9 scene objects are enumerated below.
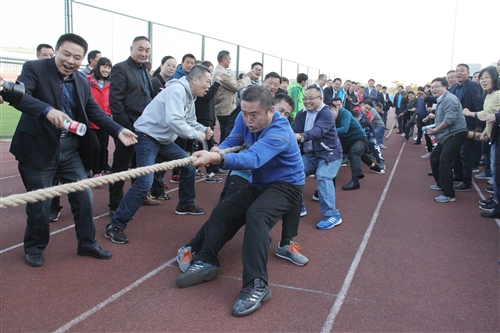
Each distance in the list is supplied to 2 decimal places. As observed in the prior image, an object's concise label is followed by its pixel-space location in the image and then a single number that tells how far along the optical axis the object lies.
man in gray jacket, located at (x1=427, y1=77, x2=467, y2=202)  6.36
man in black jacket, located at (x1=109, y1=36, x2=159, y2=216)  5.02
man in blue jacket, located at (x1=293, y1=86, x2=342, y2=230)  5.35
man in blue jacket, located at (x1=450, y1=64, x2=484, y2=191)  7.32
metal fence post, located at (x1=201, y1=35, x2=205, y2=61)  13.63
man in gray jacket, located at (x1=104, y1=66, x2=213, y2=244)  4.43
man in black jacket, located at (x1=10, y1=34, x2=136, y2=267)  3.55
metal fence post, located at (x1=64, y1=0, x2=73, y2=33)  9.23
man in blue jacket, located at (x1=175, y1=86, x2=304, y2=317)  3.23
